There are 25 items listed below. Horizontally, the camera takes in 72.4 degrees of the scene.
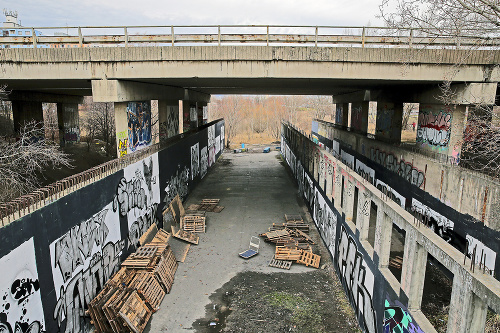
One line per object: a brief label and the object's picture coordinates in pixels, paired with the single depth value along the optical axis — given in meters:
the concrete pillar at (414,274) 6.71
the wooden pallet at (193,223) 16.44
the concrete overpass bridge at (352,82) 8.17
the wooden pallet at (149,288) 10.19
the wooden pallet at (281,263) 12.99
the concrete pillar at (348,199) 11.36
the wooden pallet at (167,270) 11.28
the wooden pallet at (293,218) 17.26
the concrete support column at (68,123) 29.89
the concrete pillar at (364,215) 9.76
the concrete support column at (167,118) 21.84
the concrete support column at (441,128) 14.82
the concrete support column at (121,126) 14.73
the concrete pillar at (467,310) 5.23
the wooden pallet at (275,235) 15.18
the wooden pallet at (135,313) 9.02
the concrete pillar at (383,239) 8.14
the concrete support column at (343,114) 33.41
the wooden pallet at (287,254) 13.48
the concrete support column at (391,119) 21.92
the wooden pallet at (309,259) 13.13
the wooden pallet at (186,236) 14.99
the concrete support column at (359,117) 26.09
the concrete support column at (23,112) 24.86
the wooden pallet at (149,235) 13.52
